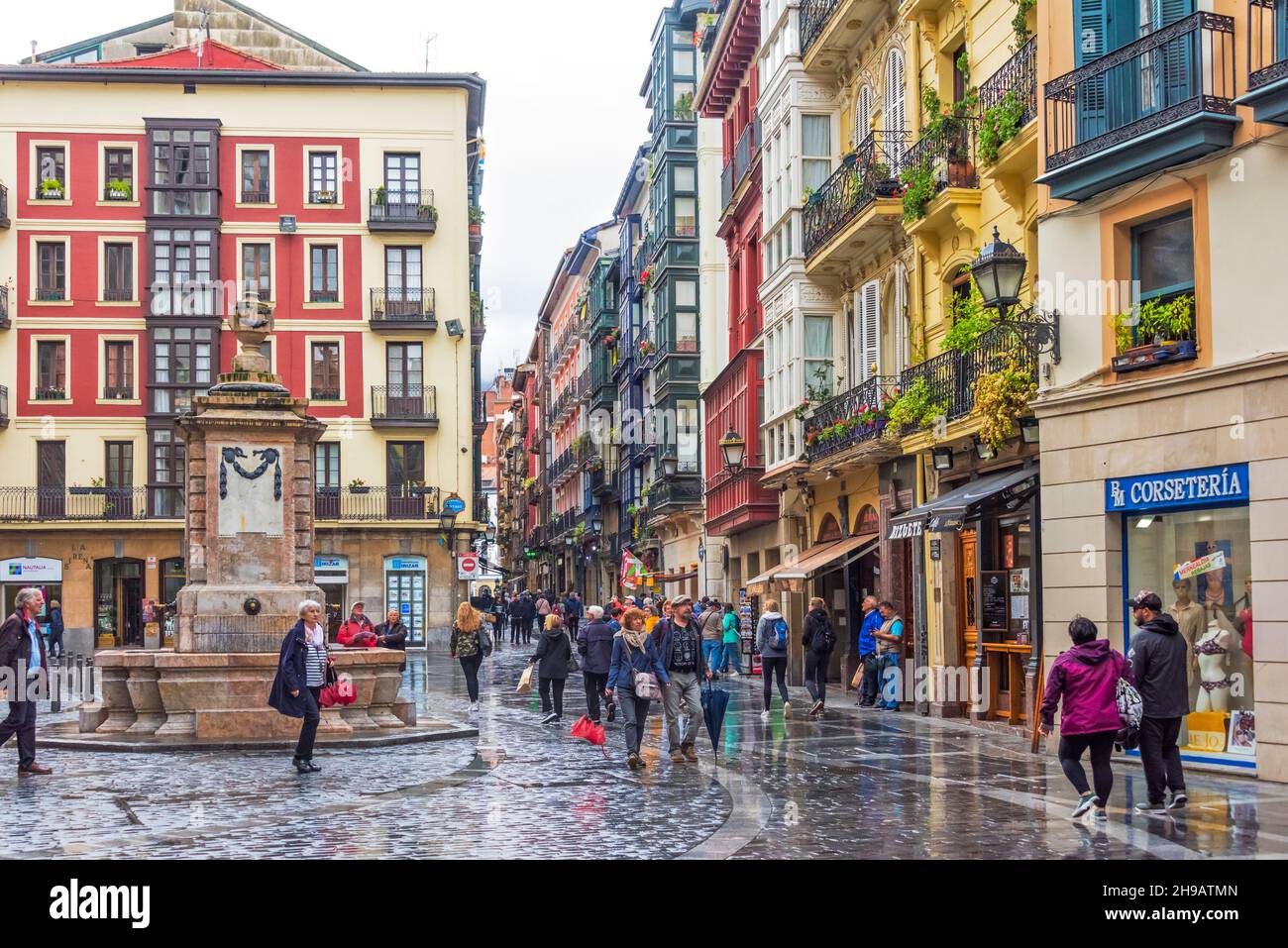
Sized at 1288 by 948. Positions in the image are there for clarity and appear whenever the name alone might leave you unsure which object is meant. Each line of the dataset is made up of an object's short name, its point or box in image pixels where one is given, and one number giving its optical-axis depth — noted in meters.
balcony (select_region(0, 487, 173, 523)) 54.25
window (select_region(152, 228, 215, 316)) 55.69
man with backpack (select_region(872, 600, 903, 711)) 26.00
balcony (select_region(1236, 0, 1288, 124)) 15.97
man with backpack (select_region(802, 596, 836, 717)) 24.89
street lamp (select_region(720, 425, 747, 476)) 37.22
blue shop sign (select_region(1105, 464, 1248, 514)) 16.94
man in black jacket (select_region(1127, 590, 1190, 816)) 14.11
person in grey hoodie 26.02
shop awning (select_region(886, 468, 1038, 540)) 21.09
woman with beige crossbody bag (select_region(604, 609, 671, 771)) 18.20
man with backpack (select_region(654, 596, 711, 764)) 18.70
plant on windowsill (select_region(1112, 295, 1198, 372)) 17.72
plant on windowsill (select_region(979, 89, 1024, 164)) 22.03
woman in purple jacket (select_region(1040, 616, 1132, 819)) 13.30
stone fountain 20.39
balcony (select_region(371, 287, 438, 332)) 55.78
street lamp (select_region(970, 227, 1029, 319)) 19.48
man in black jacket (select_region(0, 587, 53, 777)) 16.70
